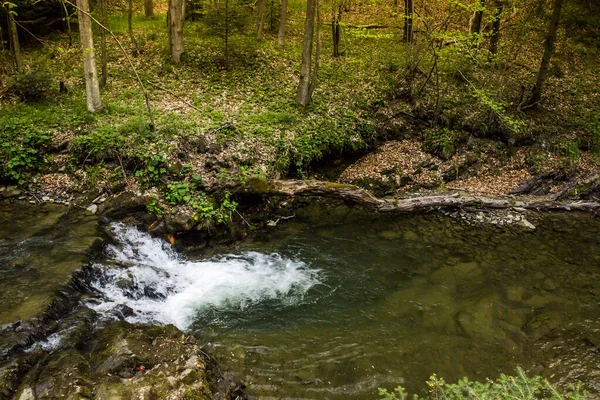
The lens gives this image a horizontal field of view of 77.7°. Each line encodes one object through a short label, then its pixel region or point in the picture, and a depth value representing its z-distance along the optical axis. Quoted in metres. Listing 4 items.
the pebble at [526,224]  10.02
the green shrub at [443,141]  12.94
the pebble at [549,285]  7.65
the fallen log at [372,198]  9.59
